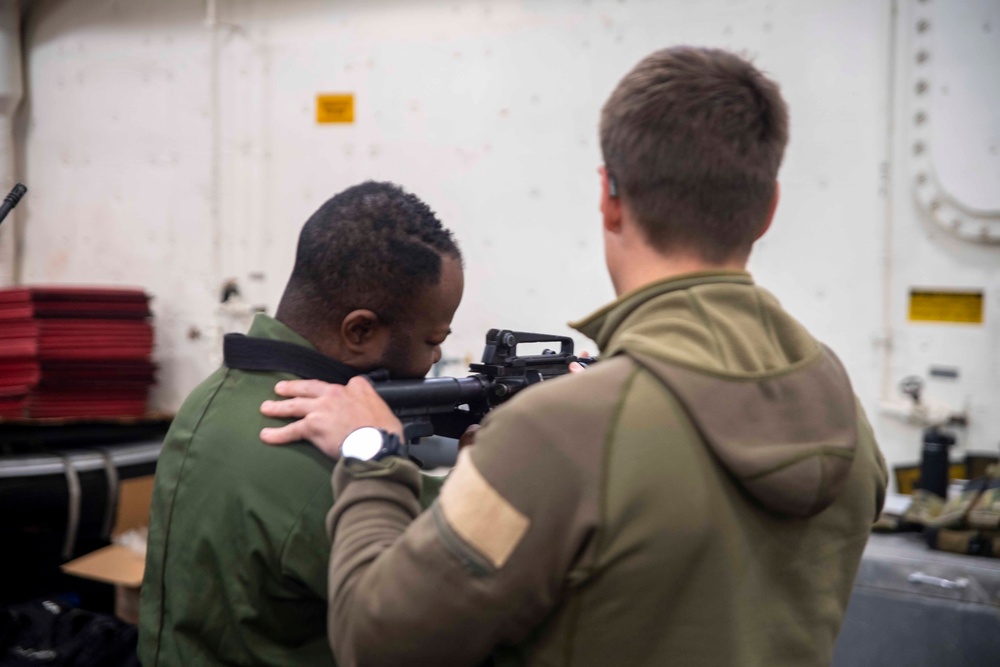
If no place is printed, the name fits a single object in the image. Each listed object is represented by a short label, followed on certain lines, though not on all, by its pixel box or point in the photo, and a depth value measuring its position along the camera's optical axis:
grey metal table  2.00
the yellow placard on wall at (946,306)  2.45
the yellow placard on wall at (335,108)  3.23
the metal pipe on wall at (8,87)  3.63
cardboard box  2.91
